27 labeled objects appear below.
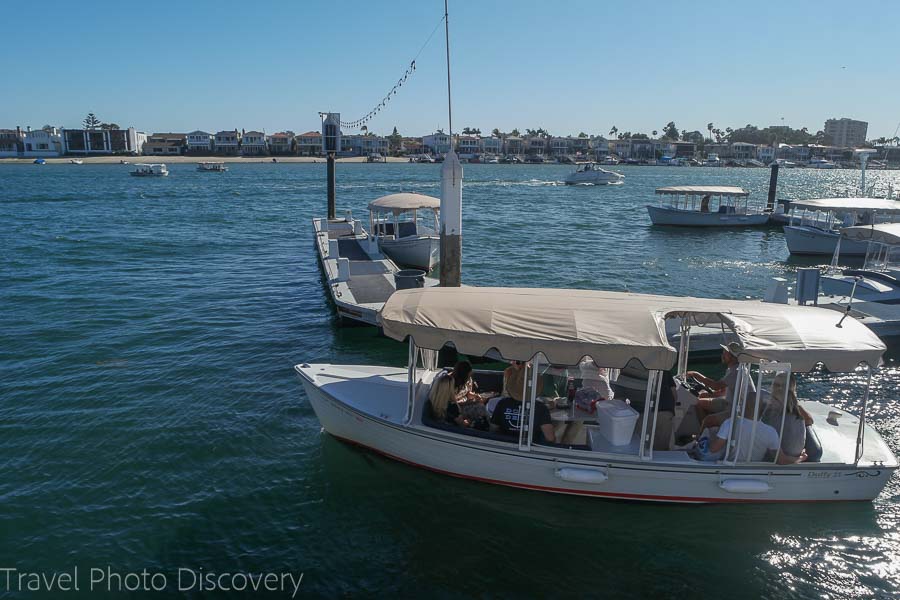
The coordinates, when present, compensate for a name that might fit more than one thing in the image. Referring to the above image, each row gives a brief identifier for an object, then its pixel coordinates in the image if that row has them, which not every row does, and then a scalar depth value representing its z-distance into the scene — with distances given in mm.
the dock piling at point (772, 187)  46469
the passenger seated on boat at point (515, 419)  8352
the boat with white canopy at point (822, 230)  30188
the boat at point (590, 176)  89250
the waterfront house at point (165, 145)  180875
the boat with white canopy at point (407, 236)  24500
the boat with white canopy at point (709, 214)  41938
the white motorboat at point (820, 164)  187650
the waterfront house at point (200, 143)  180875
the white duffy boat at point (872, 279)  17562
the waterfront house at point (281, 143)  186625
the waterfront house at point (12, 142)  166750
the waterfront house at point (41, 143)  166000
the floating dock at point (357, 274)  16719
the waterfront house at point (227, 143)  183000
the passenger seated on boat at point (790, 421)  7977
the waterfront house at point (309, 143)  187000
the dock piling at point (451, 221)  15414
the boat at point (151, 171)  98250
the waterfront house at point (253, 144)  183750
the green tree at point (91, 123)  191875
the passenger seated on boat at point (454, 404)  8719
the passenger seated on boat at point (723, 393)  8328
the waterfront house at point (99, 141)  168500
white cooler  8203
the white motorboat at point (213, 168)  117188
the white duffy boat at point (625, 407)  7637
